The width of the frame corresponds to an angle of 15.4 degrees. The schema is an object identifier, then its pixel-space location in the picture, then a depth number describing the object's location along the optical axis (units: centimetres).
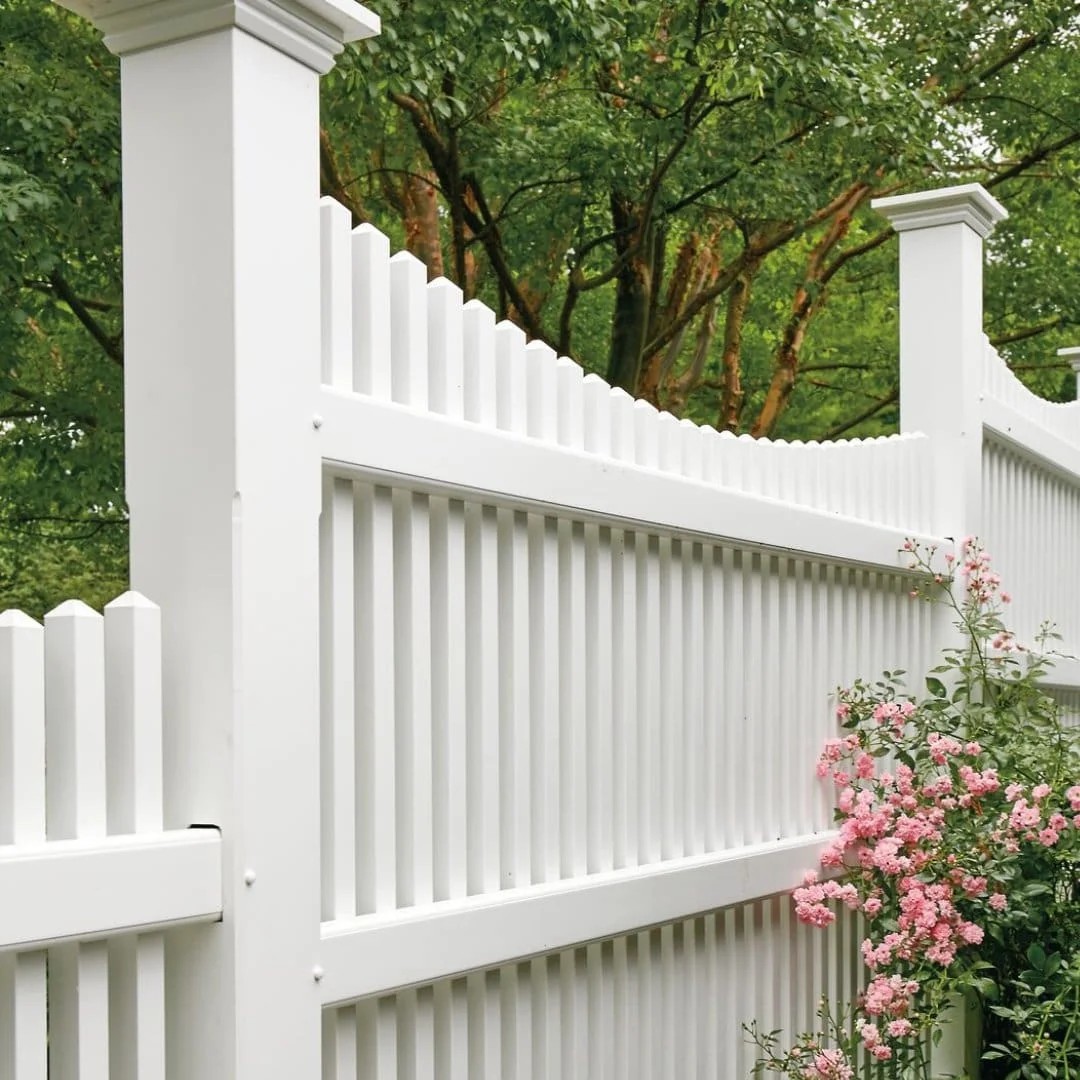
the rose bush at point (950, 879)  528
